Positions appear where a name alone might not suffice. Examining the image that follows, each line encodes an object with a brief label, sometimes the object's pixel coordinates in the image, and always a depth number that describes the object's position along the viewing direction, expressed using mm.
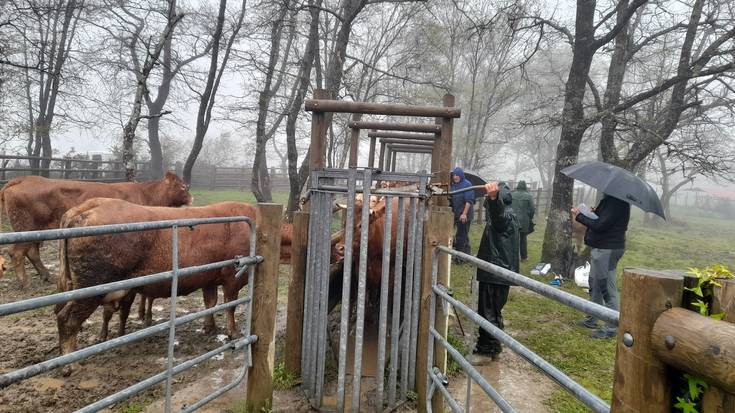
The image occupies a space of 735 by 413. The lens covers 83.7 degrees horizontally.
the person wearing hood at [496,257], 3994
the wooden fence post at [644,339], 970
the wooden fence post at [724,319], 856
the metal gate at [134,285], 1452
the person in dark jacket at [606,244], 5039
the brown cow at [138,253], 3545
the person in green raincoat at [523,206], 8289
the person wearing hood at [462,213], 7840
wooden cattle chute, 2832
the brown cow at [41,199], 6035
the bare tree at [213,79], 11414
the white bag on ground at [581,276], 7551
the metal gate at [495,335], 1156
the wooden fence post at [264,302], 2719
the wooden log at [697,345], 812
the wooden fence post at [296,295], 3305
